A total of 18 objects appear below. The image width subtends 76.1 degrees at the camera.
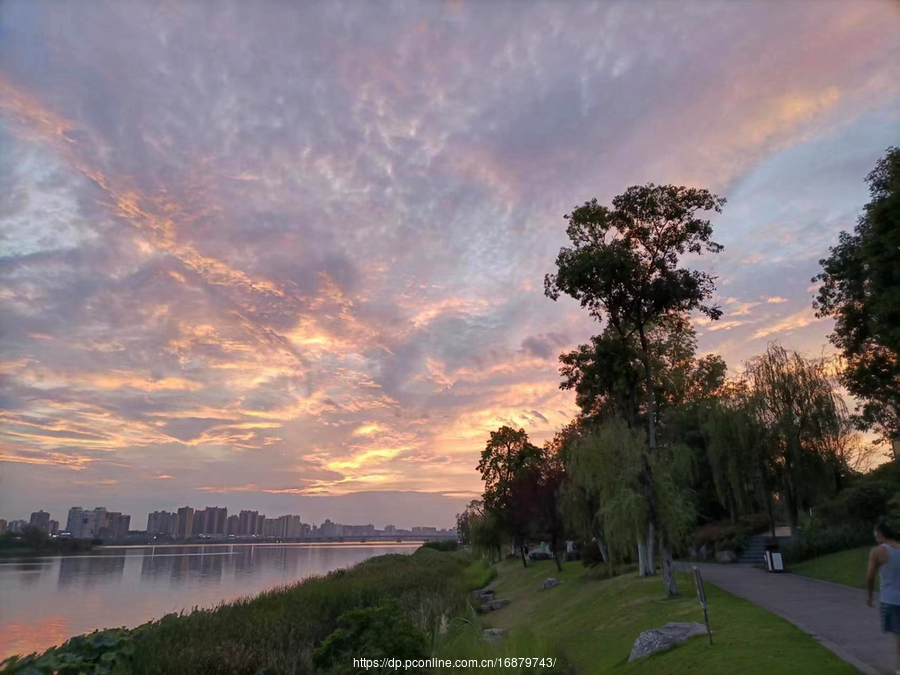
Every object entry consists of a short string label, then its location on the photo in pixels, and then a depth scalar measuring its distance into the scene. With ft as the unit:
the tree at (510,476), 158.10
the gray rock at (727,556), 109.50
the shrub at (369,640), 39.47
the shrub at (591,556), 121.29
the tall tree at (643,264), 69.97
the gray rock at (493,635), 49.77
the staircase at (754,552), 106.32
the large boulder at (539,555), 179.01
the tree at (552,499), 135.44
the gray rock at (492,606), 112.37
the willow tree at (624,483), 69.10
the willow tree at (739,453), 109.70
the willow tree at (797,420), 103.09
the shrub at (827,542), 87.15
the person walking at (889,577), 26.43
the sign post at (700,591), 38.31
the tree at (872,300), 68.33
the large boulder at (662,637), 40.16
